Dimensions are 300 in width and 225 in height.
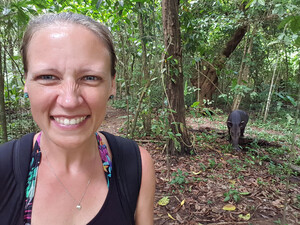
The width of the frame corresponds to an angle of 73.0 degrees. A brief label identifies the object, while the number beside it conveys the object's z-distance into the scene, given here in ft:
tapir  16.98
